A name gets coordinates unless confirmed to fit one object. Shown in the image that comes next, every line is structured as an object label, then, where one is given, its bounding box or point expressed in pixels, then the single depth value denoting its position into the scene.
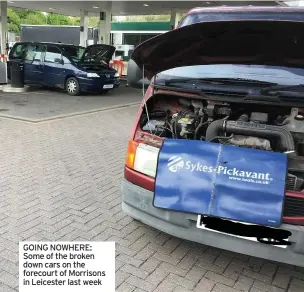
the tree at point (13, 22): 49.97
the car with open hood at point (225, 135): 2.49
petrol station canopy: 18.22
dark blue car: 12.66
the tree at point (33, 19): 53.59
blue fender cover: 2.46
